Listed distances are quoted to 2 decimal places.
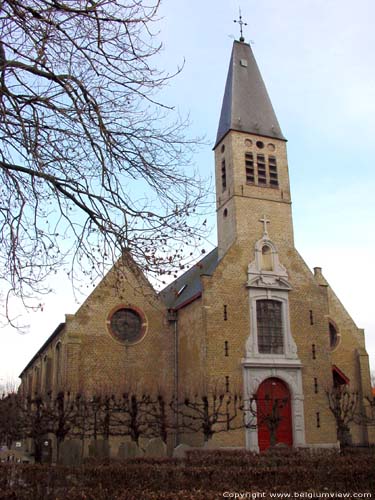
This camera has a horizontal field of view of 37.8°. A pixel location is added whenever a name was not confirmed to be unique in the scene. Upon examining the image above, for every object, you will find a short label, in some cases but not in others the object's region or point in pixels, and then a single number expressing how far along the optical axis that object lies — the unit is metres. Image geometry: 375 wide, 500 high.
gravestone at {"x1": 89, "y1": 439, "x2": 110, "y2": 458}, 20.86
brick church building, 25.64
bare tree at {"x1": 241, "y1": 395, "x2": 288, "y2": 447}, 22.52
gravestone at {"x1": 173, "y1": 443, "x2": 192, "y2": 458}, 21.47
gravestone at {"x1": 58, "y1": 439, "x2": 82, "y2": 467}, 19.09
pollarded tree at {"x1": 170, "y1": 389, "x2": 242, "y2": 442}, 22.59
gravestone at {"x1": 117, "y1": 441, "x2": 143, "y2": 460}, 19.97
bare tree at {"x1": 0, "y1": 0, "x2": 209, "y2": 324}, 7.88
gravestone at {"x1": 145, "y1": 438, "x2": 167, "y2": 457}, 20.27
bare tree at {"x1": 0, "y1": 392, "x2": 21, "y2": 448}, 23.00
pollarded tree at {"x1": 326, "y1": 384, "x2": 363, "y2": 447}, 24.10
